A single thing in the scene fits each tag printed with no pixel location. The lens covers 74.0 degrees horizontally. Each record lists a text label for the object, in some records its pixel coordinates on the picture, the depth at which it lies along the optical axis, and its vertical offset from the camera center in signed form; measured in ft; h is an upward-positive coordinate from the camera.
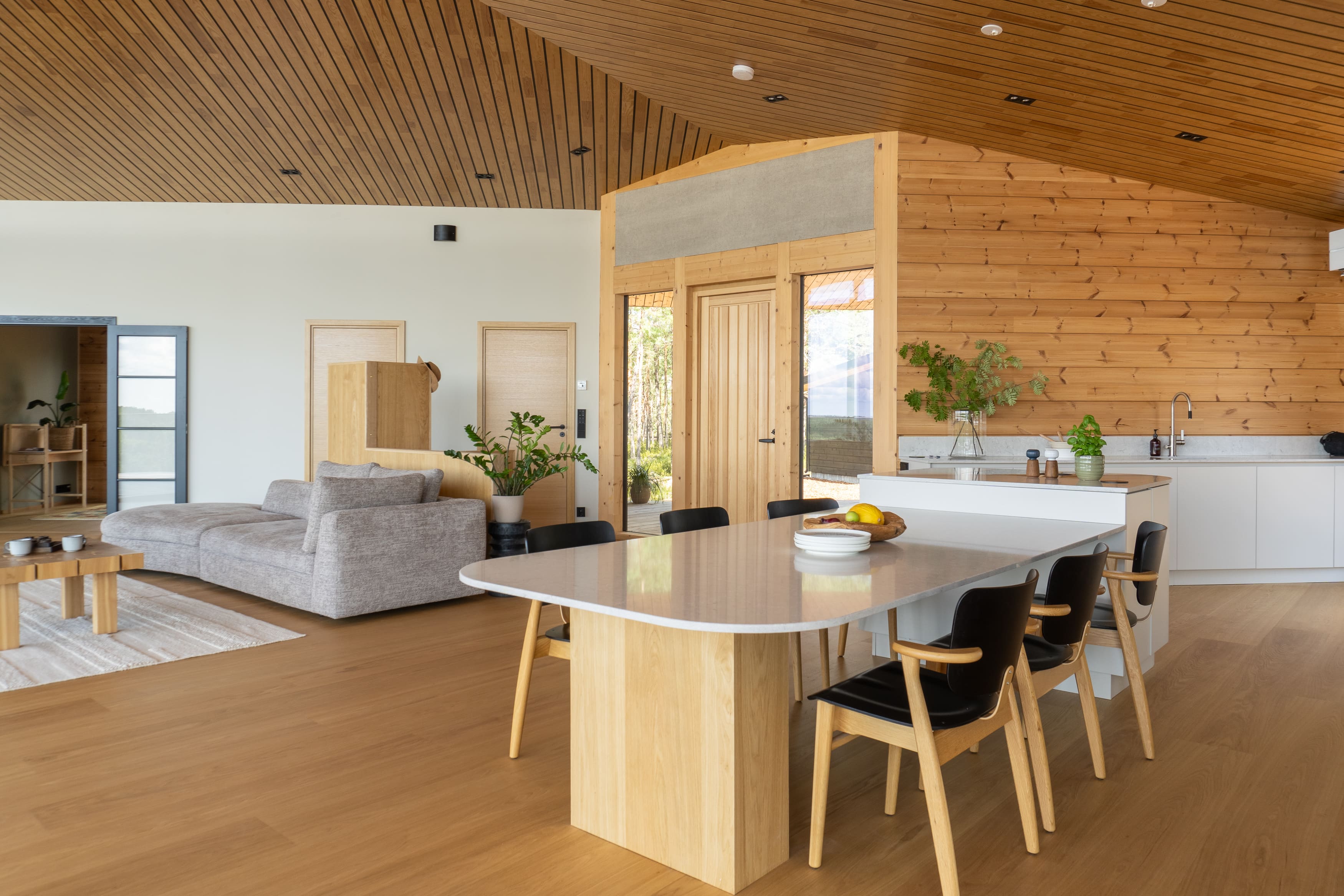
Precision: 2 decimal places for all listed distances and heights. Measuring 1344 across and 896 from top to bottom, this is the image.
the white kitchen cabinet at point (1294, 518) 19.69 -1.51
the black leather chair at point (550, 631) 9.55 -1.94
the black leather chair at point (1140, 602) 9.91 -1.79
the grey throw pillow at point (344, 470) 19.42 -0.44
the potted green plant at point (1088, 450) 12.40 +0.00
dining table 6.59 -1.86
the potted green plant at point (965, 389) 20.11 +1.37
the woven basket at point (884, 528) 8.99 -0.80
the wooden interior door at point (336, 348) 29.04 +3.31
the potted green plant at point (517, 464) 19.61 -0.35
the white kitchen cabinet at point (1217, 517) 19.51 -1.49
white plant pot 19.47 -1.25
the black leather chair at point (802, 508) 13.52 -0.90
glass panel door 28.84 +1.07
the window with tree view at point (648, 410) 26.00 +1.17
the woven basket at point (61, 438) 35.63 +0.48
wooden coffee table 13.75 -1.93
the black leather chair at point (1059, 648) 8.01 -1.99
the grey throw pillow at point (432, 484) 17.57 -0.67
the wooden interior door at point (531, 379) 28.76 +2.31
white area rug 12.93 -3.06
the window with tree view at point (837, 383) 21.58 +1.65
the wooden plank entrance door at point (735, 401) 23.67 +1.33
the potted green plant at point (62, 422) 35.68 +1.17
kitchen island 11.32 -0.72
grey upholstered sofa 15.60 -1.85
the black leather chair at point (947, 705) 6.68 -2.05
